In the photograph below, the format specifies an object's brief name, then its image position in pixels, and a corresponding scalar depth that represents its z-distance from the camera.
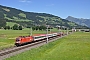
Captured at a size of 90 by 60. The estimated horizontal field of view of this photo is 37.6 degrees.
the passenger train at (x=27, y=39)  50.80
